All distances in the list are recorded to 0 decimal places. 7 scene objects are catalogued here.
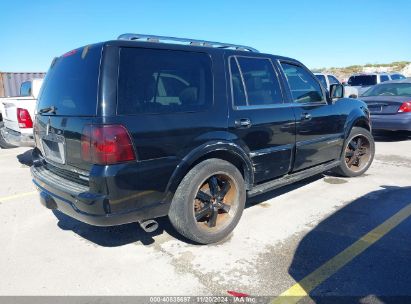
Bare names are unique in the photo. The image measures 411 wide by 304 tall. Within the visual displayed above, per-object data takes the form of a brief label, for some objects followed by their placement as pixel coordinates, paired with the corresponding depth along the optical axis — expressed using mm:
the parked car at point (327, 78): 14655
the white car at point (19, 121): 6662
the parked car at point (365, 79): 17969
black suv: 2896
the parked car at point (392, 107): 8750
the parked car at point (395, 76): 18781
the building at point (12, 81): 18125
